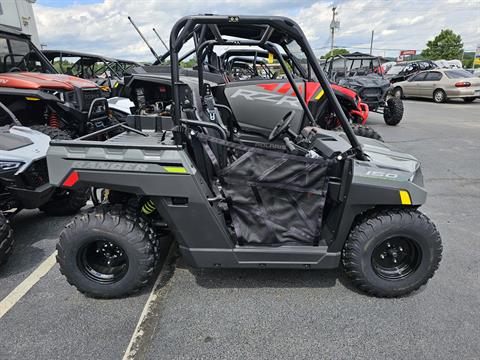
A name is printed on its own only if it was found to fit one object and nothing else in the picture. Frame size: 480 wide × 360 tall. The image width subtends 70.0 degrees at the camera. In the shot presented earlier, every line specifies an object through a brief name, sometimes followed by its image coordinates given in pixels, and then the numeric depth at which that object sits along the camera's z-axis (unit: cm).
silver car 1407
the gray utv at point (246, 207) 236
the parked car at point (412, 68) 1920
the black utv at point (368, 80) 1000
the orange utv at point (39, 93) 526
